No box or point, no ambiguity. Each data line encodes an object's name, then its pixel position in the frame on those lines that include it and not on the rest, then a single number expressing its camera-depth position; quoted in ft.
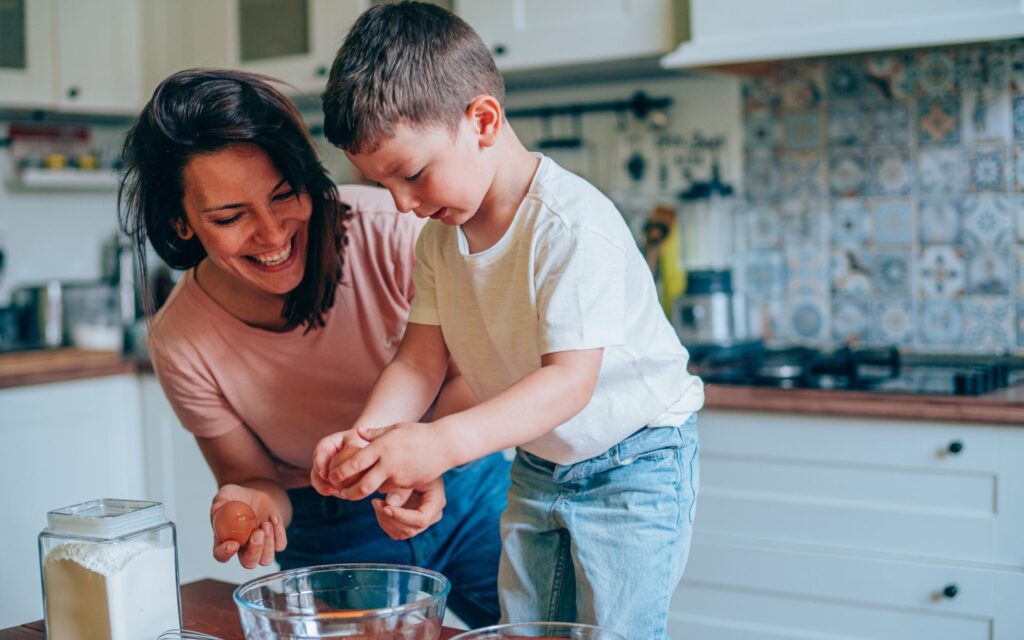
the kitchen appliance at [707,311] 8.03
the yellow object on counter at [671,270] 8.45
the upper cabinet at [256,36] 9.38
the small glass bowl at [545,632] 2.52
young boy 3.05
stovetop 6.30
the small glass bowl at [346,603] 2.48
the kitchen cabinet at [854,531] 5.99
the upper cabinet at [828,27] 6.49
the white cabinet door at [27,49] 9.48
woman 3.76
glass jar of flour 2.87
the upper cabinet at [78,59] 9.54
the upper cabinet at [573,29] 7.69
